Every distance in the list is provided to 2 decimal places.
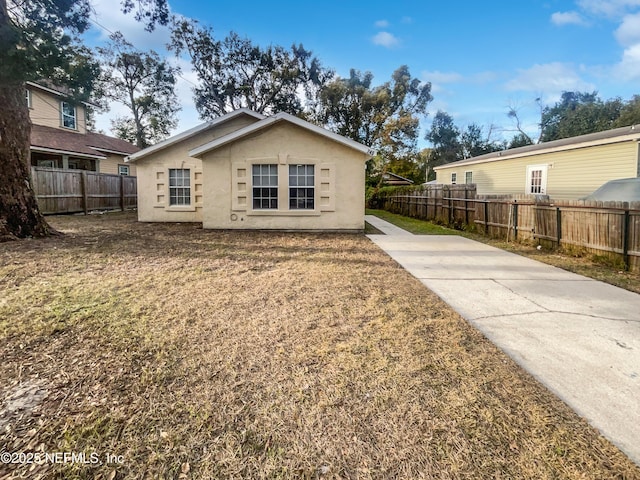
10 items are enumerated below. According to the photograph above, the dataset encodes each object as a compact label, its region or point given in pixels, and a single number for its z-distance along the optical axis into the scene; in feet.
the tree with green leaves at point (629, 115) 105.50
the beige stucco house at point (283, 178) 37.91
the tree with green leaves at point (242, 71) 105.91
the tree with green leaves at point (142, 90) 103.75
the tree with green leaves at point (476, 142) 170.46
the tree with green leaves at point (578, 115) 118.32
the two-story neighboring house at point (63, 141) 60.13
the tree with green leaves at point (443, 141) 177.78
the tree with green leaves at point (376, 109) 109.40
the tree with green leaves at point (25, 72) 25.17
